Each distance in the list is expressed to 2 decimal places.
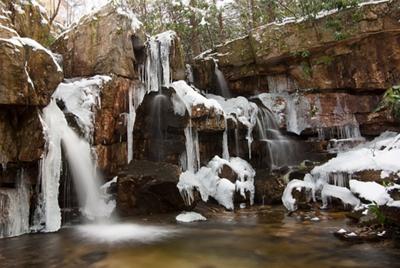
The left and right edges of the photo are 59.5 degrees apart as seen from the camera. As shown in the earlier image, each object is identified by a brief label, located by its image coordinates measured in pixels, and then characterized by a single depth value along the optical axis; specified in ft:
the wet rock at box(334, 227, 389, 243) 20.97
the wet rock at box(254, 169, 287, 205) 39.19
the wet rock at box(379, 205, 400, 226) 20.76
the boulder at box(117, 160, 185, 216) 31.91
